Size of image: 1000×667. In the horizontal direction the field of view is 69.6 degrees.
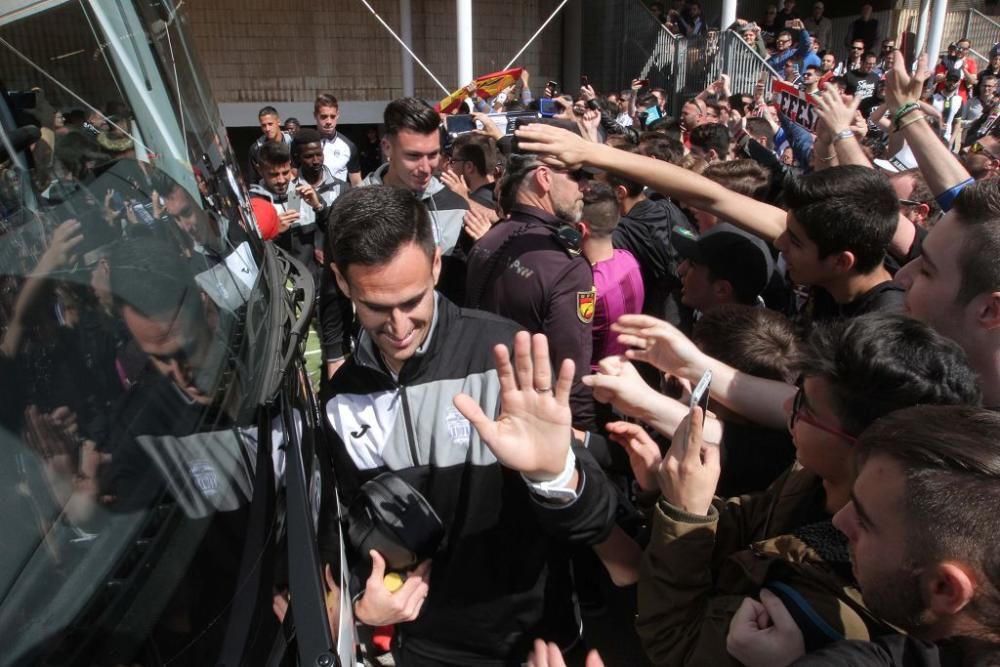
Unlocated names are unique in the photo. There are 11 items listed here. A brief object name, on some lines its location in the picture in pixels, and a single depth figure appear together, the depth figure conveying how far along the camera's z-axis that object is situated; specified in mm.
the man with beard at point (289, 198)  5441
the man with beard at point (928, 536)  1038
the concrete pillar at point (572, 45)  15219
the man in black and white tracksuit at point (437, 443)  1758
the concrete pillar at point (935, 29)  13336
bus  1070
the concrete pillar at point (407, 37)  13031
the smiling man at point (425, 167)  3705
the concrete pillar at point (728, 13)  13367
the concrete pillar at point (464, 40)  11375
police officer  2814
